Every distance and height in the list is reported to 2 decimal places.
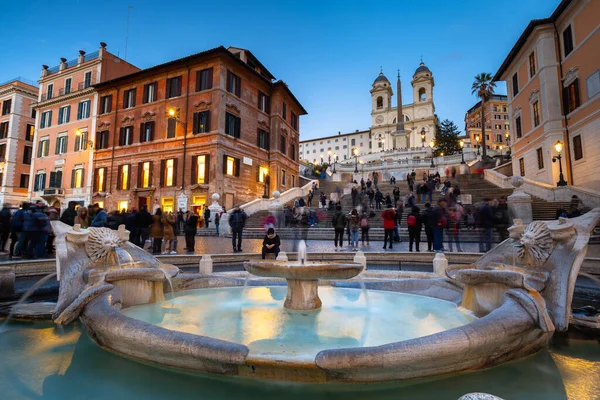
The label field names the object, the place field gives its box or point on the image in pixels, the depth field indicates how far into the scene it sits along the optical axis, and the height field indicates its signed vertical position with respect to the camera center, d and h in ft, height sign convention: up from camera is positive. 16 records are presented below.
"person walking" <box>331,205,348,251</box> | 38.88 +1.10
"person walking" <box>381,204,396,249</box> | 37.47 +1.43
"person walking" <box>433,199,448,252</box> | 32.01 +0.85
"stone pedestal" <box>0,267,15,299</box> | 16.66 -2.75
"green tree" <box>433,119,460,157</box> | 189.37 +54.39
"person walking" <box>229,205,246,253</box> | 37.04 +0.98
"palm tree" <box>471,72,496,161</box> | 147.83 +74.45
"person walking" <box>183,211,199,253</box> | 36.04 -0.06
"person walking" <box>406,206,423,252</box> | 34.32 +0.92
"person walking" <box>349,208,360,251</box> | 39.04 +0.98
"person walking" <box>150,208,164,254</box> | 33.22 +0.03
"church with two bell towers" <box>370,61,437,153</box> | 250.16 +96.09
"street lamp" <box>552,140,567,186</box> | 55.15 +9.89
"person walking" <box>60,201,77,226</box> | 31.68 +1.64
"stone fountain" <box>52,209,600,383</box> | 7.65 -2.83
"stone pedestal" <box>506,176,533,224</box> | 46.29 +3.86
